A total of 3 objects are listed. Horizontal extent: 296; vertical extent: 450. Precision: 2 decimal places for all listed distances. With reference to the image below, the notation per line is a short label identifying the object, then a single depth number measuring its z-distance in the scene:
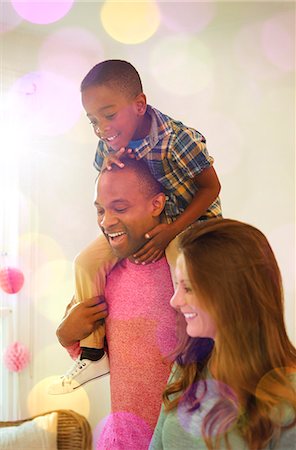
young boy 1.11
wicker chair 2.06
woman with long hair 0.96
